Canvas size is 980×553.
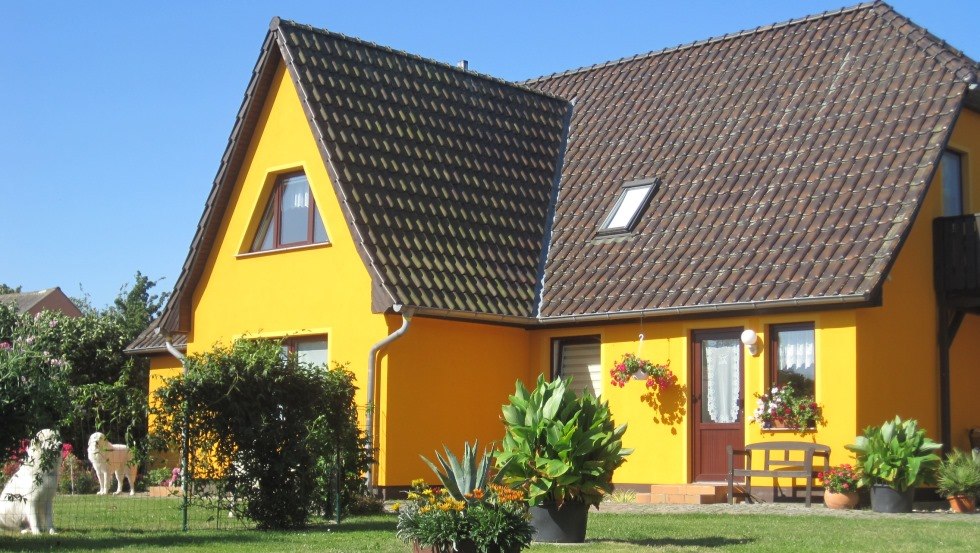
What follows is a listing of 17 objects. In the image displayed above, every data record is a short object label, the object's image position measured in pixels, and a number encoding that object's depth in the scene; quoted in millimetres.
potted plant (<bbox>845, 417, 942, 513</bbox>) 15875
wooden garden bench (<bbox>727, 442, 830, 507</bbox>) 17078
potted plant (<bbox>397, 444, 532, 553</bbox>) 9953
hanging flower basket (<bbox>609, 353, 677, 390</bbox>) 19078
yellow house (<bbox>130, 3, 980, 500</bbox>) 18000
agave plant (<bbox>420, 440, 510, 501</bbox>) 10555
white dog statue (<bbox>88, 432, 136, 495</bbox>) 21641
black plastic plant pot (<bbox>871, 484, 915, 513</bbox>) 16016
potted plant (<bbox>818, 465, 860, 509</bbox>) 16469
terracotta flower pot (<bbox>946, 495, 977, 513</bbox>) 16750
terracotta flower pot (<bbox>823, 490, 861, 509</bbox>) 16500
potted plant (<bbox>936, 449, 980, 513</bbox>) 16578
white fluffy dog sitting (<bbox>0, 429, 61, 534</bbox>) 12883
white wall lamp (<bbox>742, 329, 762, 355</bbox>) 18094
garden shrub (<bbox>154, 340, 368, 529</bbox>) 13656
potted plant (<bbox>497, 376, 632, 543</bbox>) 11742
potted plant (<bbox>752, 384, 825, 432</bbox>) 17406
